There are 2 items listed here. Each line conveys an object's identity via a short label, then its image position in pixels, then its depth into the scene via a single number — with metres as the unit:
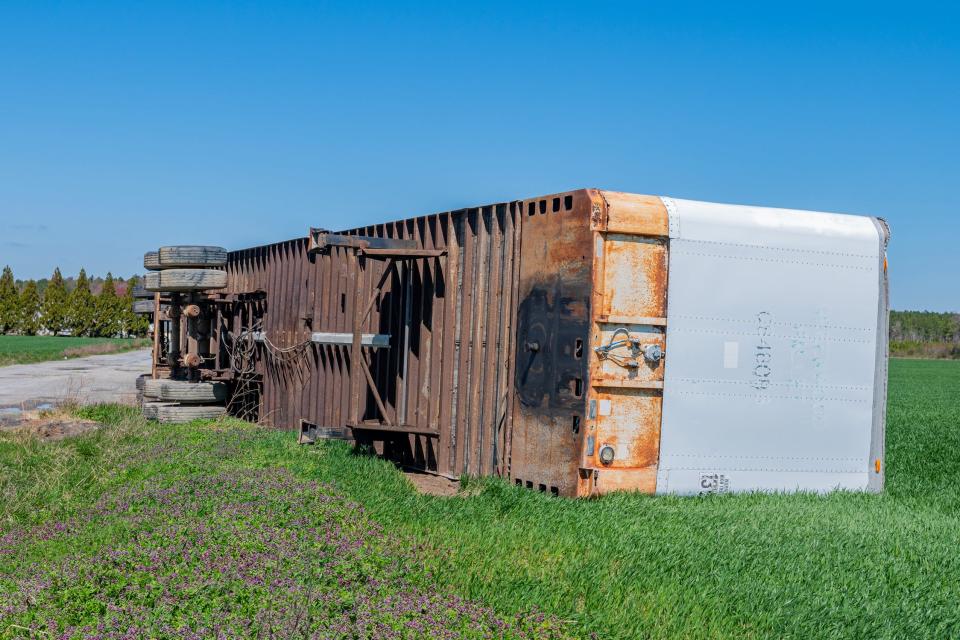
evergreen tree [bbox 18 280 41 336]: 83.81
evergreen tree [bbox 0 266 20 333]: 83.12
